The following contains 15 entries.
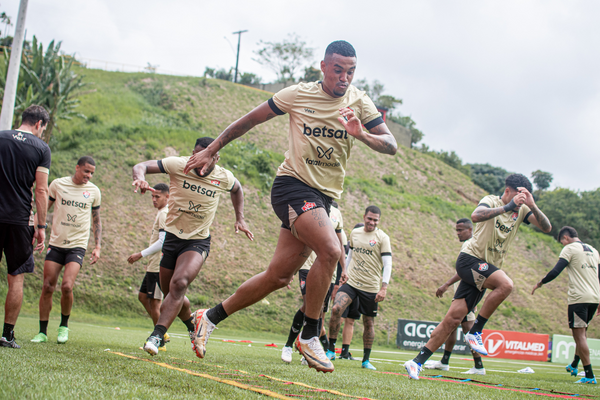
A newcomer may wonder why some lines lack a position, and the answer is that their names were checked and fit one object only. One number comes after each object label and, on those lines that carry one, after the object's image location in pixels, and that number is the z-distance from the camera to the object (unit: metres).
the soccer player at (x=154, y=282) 7.32
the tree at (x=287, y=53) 63.03
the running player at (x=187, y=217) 5.43
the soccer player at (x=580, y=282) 7.70
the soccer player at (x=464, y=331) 7.56
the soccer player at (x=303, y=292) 6.46
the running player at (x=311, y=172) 3.66
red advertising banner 17.12
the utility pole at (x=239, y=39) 51.81
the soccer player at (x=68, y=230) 6.56
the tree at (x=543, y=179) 81.19
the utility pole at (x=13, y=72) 10.80
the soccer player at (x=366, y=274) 8.02
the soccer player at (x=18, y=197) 5.06
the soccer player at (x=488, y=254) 5.66
